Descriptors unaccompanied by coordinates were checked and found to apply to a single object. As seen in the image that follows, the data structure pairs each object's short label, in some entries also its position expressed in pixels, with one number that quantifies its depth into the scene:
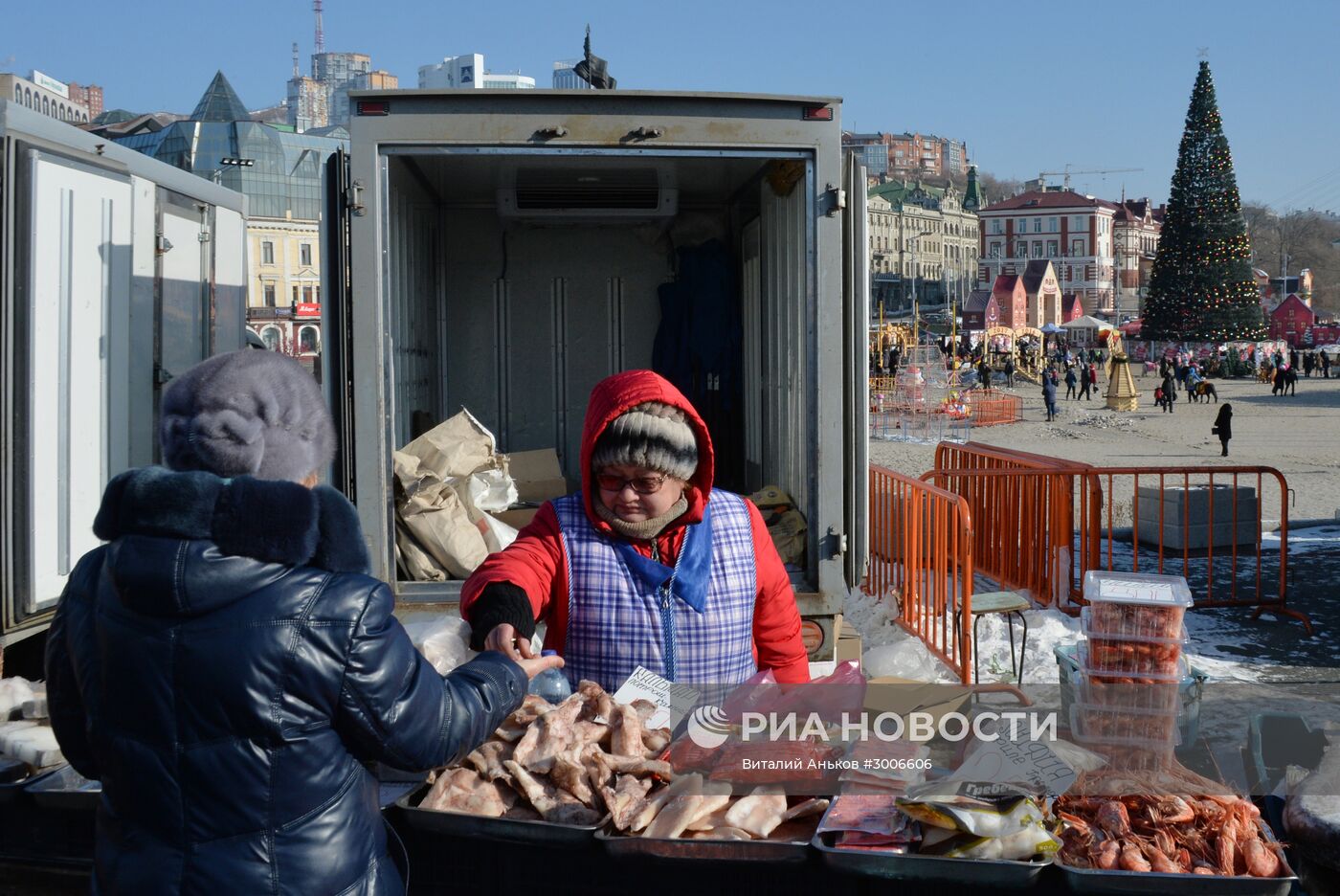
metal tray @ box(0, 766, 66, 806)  3.18
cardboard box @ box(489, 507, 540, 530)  7.21
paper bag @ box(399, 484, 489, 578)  6.13
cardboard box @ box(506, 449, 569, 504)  8.18
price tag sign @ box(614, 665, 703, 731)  3.27
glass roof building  75.38
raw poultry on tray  2.86
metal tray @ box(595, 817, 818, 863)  2.78
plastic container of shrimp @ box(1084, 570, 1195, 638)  4.18
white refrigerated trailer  5.05
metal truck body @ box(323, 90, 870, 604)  5.35
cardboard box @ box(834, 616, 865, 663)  5.88
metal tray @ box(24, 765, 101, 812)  3.11
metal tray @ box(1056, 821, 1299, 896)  2.67
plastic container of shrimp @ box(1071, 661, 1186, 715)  4.24
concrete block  10.97
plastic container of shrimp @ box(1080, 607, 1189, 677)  4.23
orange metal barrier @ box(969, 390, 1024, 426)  33.50
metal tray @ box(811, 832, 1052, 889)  2.69
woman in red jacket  3.29
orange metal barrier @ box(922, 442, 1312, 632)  9.50
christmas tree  51.50
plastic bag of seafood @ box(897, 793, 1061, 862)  2.72
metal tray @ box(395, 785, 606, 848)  2.84
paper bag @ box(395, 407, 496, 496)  6.56
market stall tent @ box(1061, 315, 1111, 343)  98.81
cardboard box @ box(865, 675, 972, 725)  3.61
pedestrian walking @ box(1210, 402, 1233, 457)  22.02
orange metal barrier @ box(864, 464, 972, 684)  7.20
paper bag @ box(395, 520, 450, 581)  6.12
